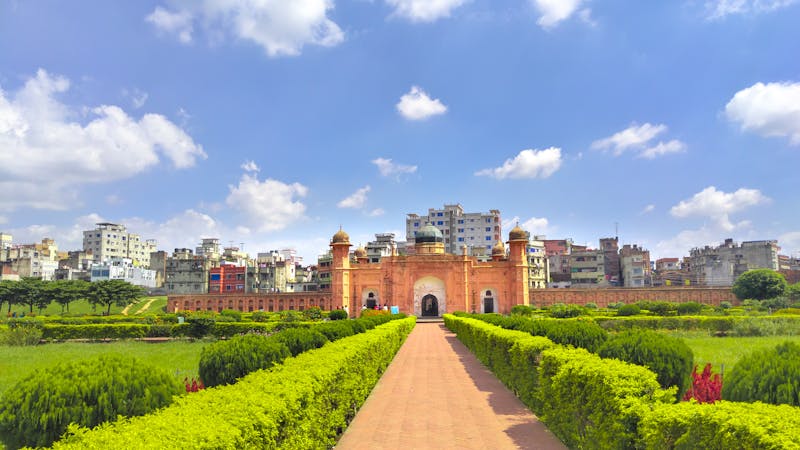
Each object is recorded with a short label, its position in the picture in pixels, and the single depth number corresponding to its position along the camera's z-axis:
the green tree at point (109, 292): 52.50
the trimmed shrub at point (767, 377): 5.39
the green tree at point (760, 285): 50.41
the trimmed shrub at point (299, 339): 11.09
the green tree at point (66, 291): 53.06
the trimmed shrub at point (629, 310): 36.41
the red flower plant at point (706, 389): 8.13
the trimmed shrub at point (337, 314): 37.52
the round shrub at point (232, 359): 8.97
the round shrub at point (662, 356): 8.16
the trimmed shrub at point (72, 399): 5.30
